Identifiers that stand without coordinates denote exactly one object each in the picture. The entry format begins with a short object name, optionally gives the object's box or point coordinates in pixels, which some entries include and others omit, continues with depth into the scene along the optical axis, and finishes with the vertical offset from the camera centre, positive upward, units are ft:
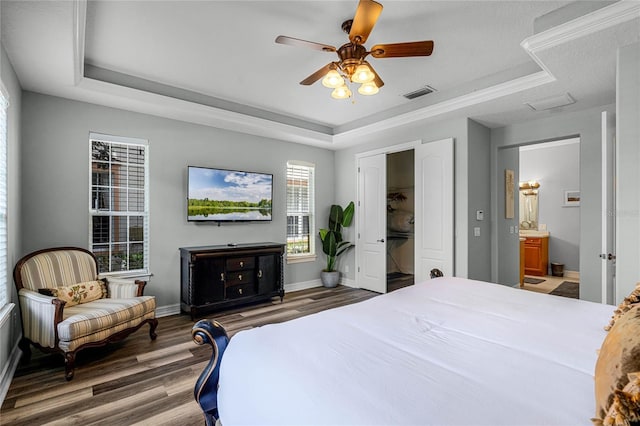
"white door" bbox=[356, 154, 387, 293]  16.74 -0.57
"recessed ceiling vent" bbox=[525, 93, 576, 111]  10.88 +3.95
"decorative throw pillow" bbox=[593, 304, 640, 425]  2.16 -1.29
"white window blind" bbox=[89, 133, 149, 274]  11.87 +0.34
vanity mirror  23.15 +0.57
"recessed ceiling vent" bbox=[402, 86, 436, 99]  12.31 +4.81
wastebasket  21.34 -3.83
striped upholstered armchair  8.18 -2.74
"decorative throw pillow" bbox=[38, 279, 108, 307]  9.36 -2.46
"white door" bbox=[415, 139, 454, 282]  13.62 +0.20
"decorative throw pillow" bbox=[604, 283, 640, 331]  4.51 -1.32
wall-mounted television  13.71 +0.79
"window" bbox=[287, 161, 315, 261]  17.57 +0.07
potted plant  18.11 -1.58
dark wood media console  12.61 -2.69
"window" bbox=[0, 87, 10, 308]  7.64 +0.27
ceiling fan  6.70 +3.83
